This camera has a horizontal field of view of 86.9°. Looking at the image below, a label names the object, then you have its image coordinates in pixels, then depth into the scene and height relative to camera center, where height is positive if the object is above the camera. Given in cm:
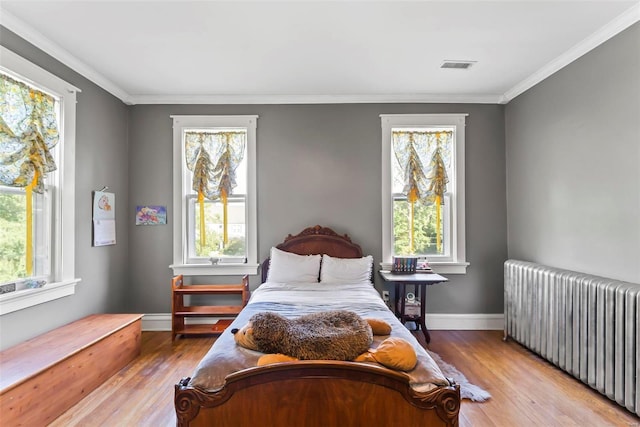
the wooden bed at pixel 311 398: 161 -89
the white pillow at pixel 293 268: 349 -58
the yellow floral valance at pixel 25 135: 237 +59
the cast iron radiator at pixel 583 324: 219 -88
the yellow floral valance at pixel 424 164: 390 +56
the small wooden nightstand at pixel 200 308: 359 -104
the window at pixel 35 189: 241 +20
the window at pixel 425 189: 391 +27
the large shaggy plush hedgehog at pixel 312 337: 174 -67
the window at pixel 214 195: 388 +21
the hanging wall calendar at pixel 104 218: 332 -5
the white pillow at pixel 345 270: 347 -60
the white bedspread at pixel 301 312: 167 -74
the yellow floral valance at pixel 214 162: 387 +59
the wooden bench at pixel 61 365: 193 -103
